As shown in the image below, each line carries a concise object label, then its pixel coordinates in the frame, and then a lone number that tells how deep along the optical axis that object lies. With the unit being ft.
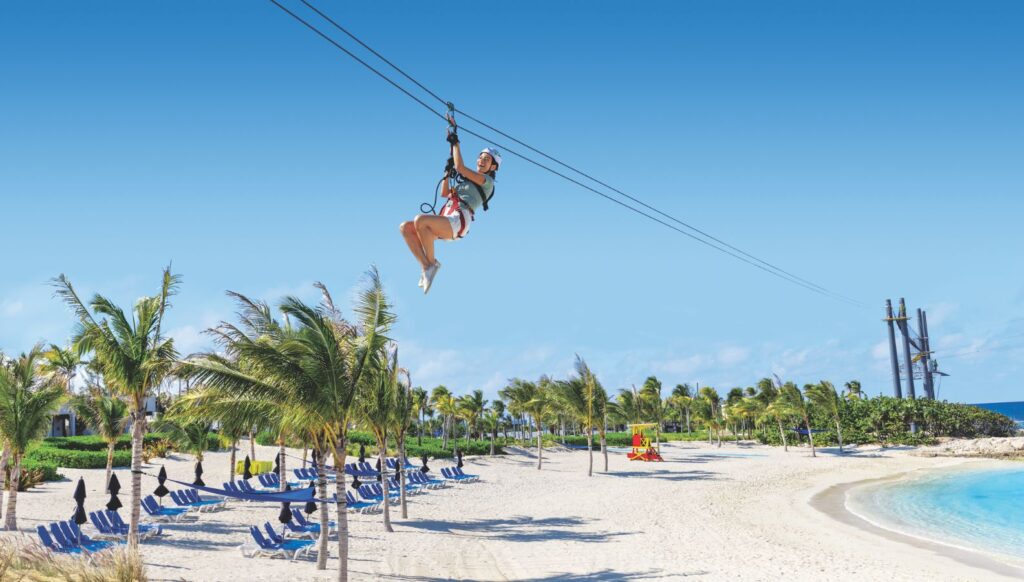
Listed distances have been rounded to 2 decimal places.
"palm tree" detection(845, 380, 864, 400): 334.85
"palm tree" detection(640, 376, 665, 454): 197.11
